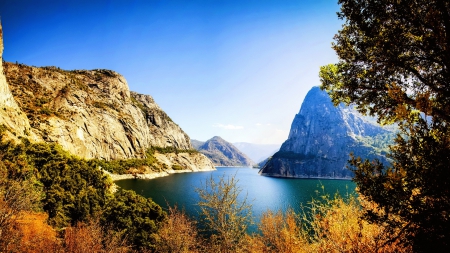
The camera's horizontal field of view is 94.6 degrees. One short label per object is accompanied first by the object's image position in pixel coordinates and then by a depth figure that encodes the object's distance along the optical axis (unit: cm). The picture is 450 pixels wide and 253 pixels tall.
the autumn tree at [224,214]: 1559
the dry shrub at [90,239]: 1711
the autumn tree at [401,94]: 419
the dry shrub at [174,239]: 2006
